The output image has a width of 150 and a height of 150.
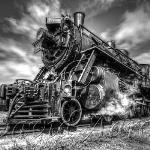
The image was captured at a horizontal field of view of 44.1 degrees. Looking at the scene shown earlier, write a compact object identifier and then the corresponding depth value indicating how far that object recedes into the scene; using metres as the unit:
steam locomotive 5.85
